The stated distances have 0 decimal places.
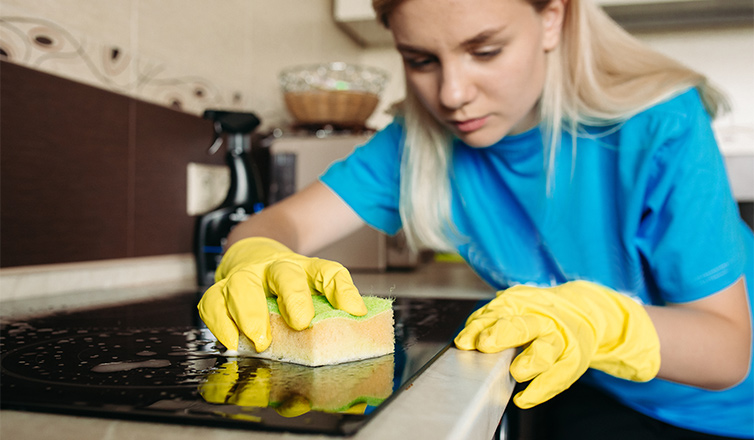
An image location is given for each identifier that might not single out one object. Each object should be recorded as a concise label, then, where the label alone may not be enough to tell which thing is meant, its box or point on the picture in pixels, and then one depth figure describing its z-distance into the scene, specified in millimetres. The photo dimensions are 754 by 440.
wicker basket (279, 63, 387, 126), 1654
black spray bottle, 1300
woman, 646
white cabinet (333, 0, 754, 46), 1809
